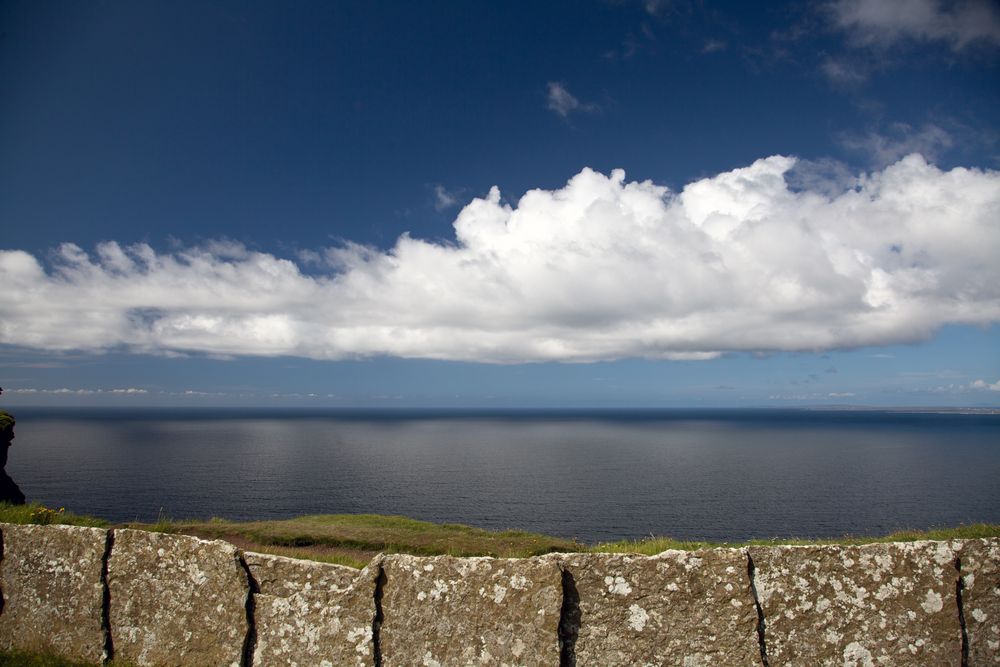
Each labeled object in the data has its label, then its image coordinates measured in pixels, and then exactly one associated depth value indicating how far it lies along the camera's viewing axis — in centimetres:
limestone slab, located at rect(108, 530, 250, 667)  680
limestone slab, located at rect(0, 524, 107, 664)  718
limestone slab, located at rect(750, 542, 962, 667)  618
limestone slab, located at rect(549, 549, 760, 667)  624
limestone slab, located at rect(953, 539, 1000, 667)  615
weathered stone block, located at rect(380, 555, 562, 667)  624
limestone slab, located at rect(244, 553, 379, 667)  650
